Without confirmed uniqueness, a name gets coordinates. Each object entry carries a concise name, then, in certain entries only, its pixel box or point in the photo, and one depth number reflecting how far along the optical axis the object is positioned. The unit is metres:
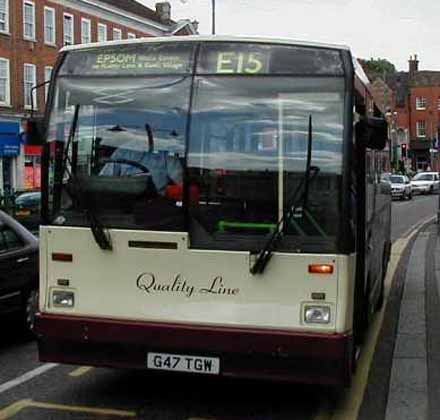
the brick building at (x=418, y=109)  102.31
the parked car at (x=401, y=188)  49.25
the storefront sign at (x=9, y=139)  40.00
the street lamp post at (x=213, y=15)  27.65
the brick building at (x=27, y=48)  40.19
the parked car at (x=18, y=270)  8.58
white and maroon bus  5.81
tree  109.50
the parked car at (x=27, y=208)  18.22
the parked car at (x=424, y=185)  58.09
